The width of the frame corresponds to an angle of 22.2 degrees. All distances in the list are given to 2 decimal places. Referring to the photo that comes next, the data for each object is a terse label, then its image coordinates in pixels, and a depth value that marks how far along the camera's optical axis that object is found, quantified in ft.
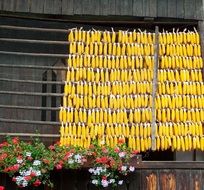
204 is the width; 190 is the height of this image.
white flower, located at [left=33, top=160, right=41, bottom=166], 28.55
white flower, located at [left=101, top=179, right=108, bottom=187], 29.12
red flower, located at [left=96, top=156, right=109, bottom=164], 28.99
